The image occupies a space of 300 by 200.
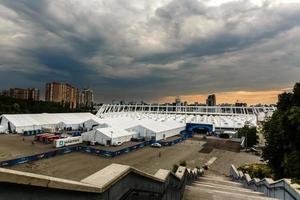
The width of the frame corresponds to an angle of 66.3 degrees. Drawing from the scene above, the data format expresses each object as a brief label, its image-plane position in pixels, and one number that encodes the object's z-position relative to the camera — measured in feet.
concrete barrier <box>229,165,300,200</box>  15.64
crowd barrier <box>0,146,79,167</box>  69.19
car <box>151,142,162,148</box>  116.87
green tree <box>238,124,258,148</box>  129.34
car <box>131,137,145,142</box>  124.88
